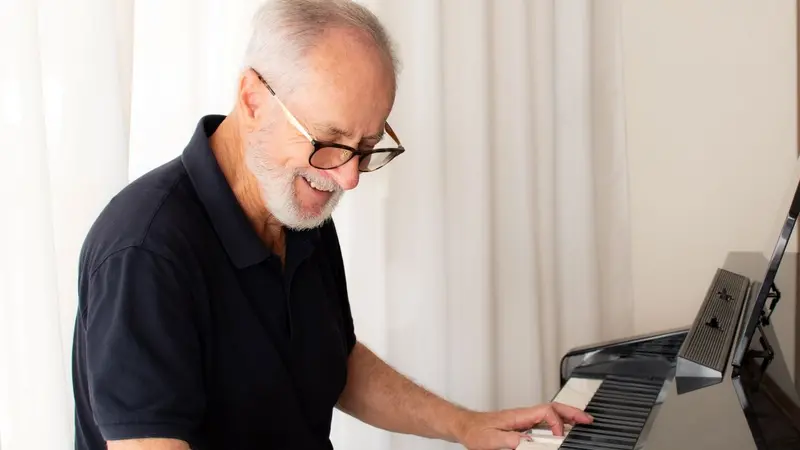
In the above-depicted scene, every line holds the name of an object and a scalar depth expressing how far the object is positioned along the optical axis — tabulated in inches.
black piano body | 48.3
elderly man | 43.5
